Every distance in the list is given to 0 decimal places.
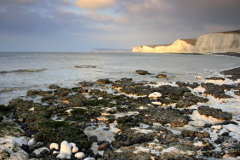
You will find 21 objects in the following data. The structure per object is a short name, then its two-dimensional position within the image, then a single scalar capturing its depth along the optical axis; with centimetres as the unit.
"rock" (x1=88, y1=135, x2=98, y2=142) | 598
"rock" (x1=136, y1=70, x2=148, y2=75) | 2582
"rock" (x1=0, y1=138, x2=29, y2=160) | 469
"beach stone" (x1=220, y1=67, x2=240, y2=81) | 1952
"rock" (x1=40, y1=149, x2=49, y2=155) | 511
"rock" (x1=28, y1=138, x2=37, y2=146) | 563
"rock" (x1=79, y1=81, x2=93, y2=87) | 1642
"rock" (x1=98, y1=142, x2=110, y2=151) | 545
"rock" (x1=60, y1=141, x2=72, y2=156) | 507
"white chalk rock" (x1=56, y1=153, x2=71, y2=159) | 484
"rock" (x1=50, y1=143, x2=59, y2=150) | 539
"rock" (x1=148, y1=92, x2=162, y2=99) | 1166
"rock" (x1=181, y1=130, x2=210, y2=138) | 621
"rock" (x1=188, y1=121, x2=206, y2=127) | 744
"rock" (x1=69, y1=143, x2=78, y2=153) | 519
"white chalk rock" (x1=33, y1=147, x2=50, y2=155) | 515
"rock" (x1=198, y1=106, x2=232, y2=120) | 794
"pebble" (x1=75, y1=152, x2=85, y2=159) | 494
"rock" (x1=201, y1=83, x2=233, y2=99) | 1192
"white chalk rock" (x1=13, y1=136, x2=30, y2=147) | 552
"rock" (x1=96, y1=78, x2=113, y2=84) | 1797
